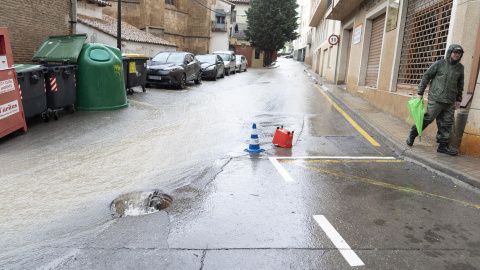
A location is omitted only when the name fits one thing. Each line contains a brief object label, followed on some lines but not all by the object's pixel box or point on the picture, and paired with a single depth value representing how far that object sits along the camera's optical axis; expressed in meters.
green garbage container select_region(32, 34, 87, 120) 8.47
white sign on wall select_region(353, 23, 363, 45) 15.39
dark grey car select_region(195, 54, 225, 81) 21.08
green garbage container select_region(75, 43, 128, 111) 9.44
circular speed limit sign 20.15
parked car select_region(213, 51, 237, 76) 26.26
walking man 6.09
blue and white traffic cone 6.34
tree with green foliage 45.69
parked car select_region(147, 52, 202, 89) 15.18
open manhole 3.97
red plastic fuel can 6.72
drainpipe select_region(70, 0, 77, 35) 15.18
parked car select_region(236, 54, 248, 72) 30.76
